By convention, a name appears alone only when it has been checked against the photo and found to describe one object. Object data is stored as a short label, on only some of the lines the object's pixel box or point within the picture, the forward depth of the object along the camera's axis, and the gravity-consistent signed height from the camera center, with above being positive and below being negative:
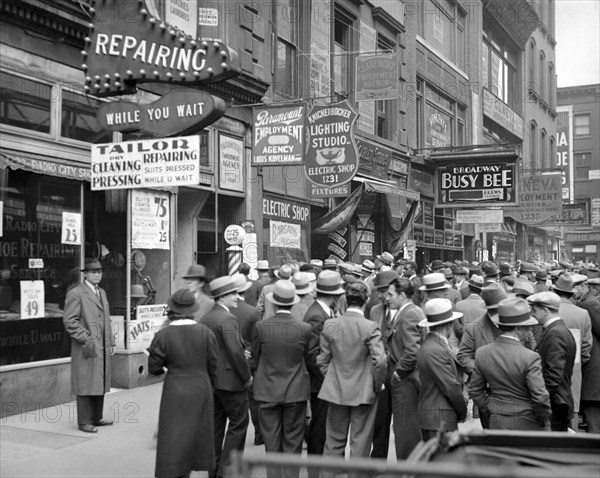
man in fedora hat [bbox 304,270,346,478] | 7.41 -0.86
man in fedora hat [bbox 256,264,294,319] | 9.41 -0.66
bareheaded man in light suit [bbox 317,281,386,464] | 6.69 -1.15
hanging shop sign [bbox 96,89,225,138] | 9.48 +1.77
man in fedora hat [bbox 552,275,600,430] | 8.19 -0.99
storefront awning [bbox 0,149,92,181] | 9.48 +1.13
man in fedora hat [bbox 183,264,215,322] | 8.41 -0.46
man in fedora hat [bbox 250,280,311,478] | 6.89 -1.23
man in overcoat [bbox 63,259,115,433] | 8.91 -1.26
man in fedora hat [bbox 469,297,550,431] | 5.84 -1.09
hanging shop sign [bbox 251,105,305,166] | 13.95 +2.15
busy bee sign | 24.17 +2.17
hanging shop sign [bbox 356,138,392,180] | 19.95 +2.51
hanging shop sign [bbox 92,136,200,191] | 9.11 +1.06
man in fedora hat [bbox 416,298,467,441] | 6.29 -1.16
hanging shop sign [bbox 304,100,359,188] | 15.79 +2.23
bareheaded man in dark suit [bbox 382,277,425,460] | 6.85 -1.17
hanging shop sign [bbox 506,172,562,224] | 29.53 +2.04
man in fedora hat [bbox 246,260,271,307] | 11.08 -0.68
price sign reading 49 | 9.88 -0.73
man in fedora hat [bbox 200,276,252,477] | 6.91 -1.26
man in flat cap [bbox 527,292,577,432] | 7.00 -1.05
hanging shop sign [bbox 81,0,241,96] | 9.52 +2.58
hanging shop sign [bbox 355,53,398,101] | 17.69 +4.19
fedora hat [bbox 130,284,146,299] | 11.98 -0.74
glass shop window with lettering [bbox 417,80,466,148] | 26.16 +4.95
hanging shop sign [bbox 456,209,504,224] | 26.36 +1.13
